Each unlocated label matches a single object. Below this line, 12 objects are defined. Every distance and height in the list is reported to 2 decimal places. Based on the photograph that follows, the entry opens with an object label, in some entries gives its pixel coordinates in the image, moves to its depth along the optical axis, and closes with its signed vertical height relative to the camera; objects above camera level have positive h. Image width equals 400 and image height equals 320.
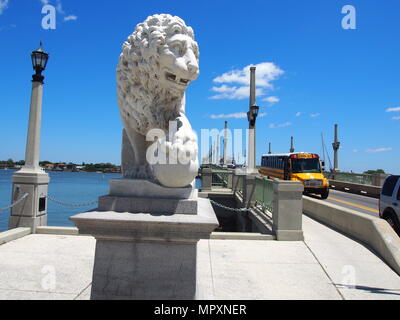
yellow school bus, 17.11 +0.44
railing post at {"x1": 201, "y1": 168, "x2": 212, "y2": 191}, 17.75 -0.21
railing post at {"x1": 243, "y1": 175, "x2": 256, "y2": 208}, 11.47 -0.52
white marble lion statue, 3.14 +0.95
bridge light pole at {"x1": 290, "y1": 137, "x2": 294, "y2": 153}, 43.73 +5.13
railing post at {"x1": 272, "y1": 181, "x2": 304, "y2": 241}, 6.89 -0.79
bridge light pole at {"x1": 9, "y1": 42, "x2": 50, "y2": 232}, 7.04 -0.18
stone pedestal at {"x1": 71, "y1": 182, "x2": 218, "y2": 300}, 2.92 -0.87
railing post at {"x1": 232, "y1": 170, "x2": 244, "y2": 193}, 15.85 -0.22
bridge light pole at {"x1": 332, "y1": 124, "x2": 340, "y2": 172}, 28.59 +2.89
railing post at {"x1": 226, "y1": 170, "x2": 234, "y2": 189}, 19.47 -0.29
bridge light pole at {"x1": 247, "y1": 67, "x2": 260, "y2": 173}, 12.59 +2.50
